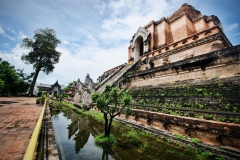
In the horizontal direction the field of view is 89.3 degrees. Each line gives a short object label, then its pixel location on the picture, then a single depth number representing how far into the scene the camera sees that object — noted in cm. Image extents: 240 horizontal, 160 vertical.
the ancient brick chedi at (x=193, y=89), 347
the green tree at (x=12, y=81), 2160
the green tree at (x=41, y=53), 2766
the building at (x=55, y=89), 4425
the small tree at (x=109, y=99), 437
